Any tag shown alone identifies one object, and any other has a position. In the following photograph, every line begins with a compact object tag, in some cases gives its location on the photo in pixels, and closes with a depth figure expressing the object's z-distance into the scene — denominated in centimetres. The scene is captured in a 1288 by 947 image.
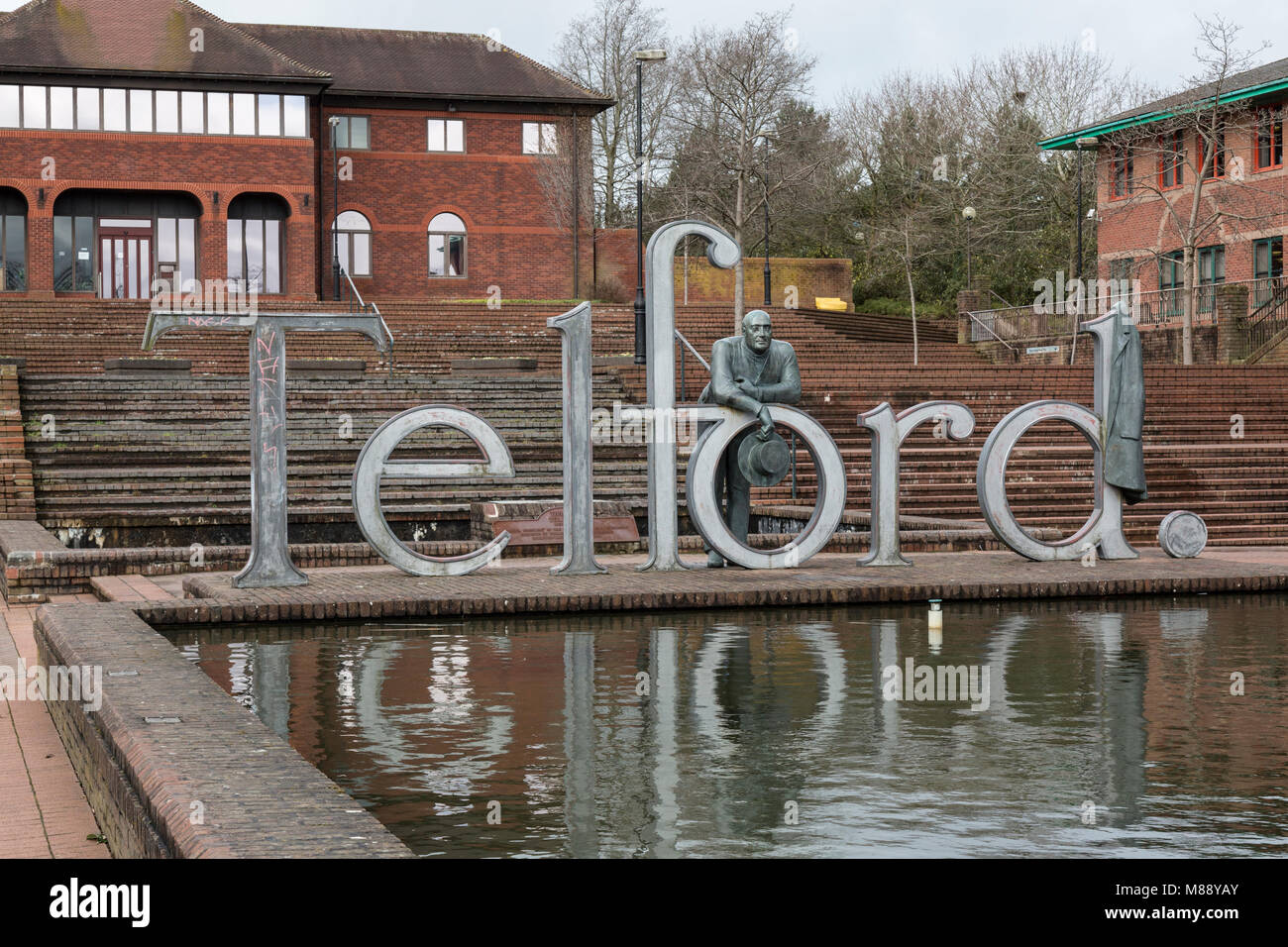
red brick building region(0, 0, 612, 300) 4388
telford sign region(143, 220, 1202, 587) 1242
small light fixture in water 1034
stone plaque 1613
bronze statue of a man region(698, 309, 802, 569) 1366
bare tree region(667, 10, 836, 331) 4484
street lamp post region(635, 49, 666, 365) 2769
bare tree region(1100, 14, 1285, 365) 3722
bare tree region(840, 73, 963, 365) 5550
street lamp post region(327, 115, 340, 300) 4653
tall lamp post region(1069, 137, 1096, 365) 3698
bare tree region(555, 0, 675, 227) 5766
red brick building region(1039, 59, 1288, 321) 3900
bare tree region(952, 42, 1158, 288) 5509
